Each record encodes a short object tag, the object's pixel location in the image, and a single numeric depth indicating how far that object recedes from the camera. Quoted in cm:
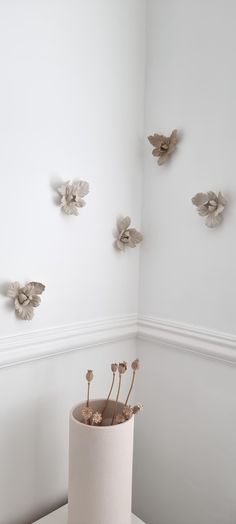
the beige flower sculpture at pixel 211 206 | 108
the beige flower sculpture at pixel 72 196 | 107
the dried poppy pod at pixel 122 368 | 99
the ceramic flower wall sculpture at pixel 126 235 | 127
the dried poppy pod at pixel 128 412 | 99
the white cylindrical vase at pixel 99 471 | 91
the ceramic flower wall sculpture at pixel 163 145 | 123
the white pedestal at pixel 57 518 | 105
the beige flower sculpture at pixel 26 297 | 98
